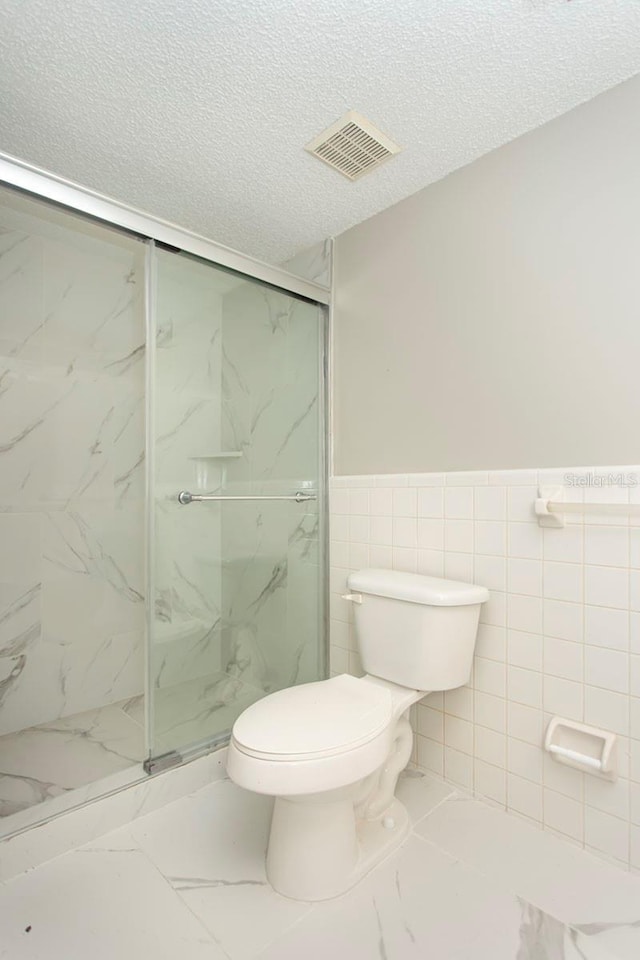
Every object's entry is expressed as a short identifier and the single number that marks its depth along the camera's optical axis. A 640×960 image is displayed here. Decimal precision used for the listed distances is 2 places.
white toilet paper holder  1.23
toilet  1.08
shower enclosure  1.62
